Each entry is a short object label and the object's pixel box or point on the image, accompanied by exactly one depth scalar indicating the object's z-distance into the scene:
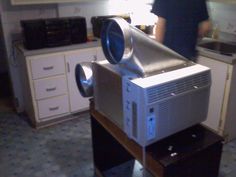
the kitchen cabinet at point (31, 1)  2.33
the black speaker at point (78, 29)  2.54
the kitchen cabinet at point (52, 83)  2.41
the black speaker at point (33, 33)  2.32
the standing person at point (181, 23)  1.91
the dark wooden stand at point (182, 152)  1.08
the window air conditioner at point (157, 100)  1.02
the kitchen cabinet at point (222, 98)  2.06
